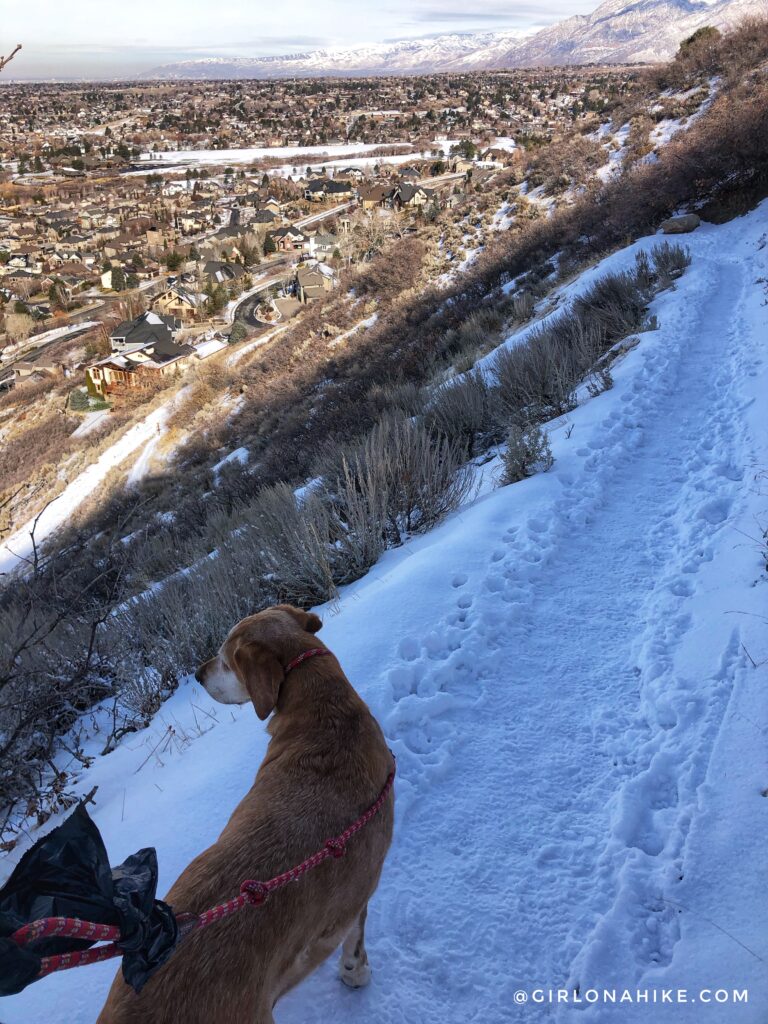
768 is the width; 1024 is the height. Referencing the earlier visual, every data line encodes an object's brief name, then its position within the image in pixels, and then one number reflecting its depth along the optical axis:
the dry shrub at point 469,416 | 7.74
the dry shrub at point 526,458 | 5.60
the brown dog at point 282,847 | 1.31
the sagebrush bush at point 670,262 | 11.00
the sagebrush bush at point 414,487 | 5.65
